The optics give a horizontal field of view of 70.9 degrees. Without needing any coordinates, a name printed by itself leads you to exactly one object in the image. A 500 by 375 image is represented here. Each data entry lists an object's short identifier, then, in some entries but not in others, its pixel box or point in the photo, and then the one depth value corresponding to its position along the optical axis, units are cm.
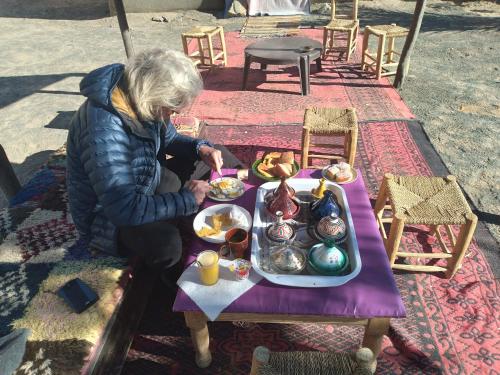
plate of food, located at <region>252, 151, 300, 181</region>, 262
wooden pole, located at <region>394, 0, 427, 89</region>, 521
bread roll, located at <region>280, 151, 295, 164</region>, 269
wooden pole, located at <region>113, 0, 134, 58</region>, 545
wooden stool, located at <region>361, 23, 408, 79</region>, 571
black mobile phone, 203
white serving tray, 183
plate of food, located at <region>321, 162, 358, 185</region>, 256
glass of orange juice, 182
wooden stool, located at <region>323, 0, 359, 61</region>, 634
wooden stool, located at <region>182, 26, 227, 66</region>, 635
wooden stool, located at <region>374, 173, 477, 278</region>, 239
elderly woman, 197
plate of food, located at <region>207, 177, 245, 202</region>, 247
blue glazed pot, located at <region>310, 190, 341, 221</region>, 217
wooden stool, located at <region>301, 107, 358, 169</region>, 355
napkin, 177
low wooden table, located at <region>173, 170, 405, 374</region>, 175
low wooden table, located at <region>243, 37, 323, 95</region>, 531
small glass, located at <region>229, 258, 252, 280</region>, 187
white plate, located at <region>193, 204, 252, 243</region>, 212
